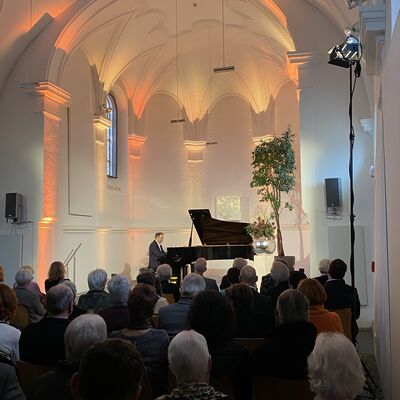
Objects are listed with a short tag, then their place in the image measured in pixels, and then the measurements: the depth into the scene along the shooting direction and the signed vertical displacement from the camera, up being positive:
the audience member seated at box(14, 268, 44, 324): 4.43 -0.71
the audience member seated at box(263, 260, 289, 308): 4.46 -0.51
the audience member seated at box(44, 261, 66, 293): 5.21 -0.54
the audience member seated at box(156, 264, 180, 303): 5.79 -0.69
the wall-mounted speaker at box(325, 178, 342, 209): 7.98 +0.51
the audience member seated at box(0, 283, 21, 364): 2.88 -0.62
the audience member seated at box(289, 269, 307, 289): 4.90 -0.55
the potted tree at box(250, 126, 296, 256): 9.52 +1.17
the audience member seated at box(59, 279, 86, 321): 3.34 -0.62
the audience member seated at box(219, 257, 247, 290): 5.55 -0.49
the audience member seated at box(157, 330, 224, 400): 1.85 -0.57
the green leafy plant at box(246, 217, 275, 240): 9.33 -0.11
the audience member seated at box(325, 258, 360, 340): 4.69 -0.69
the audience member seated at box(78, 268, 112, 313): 4.21 -0.62
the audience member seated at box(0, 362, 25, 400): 2.04 -0.68
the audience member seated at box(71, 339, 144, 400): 1.37 -0.43
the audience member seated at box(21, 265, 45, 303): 4.96 -0.65
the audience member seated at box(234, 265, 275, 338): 3.45 -0.69
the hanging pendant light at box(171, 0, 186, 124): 11.88 +4.30
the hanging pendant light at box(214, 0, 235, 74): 9.11 +4.72
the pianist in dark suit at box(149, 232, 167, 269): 10.69 -0.65
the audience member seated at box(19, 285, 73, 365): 2.73 -0.66
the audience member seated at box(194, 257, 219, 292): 5.77 -0.50
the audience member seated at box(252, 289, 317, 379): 2.62 -0.67
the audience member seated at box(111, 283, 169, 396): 2.64 -0.63
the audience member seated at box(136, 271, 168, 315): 4.29 -0.56
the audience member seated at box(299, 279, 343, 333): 3.29 -0.59
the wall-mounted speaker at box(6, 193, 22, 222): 9.25 +0.37
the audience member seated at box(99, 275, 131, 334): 3.39 -0.59
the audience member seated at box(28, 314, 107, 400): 1.89 -0.57
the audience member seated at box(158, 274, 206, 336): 3.40 -0.65
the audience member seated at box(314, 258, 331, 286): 5.72 -0.50
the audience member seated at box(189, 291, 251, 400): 2.47 -0.60
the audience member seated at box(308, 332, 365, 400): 1.74 -0.54
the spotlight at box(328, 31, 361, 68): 4.32 +1.56
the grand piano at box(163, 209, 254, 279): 9.17 -0.39
